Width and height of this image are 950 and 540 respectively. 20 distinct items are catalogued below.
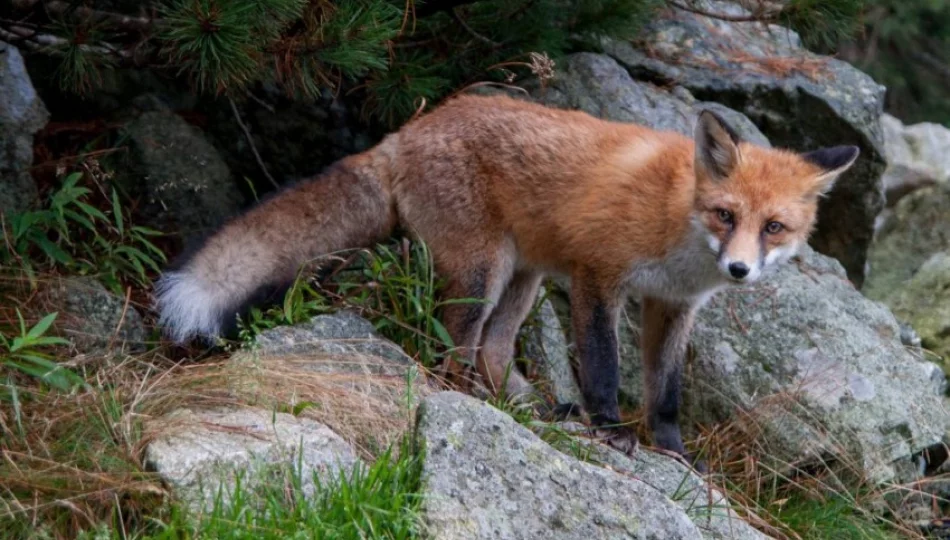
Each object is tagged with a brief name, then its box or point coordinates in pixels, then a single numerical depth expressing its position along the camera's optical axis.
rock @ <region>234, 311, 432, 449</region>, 8.25
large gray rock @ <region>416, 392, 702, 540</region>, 7.03
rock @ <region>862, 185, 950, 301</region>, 16.62
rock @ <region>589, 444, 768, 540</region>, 8.60
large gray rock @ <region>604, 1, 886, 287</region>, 14.45
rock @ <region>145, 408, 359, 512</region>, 7.12
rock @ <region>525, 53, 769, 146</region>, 13.48
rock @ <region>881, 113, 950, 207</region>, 17.30
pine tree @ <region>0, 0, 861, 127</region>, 8.98
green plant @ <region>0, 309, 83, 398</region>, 8.09
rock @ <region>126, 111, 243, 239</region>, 12.30
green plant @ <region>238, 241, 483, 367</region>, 10.60
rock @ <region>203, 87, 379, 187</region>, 13.49
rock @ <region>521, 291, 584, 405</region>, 11.89
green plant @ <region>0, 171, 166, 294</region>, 10.52
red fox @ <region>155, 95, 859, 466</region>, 9.89
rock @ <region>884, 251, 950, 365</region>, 14.55
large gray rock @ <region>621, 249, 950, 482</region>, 11.14
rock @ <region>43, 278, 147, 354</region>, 10.24
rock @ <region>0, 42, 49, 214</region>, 11.17
